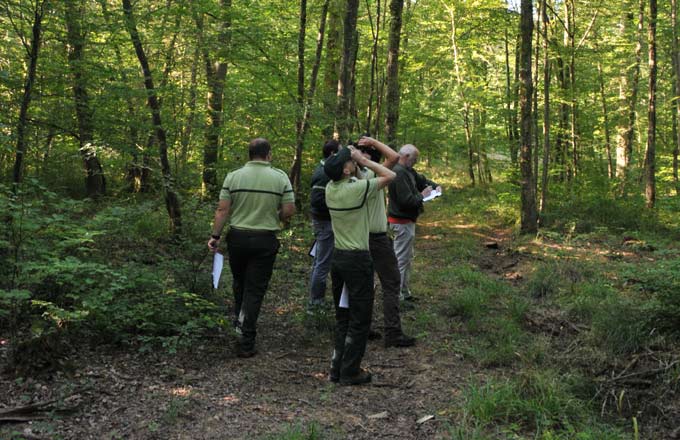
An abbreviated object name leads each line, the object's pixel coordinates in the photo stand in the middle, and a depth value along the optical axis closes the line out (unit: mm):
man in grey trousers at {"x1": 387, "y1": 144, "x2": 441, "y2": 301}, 6355
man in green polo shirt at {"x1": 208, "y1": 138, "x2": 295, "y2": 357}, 5176
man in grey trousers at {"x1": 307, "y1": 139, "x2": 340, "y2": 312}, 6098
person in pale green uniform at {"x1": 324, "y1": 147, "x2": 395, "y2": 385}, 4418
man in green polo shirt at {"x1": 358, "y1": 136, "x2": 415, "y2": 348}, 5566
